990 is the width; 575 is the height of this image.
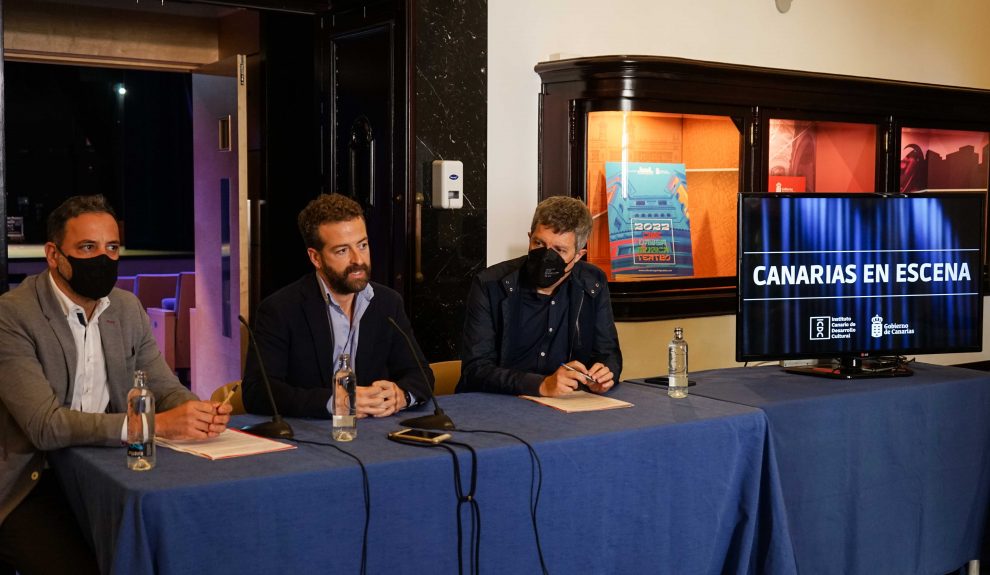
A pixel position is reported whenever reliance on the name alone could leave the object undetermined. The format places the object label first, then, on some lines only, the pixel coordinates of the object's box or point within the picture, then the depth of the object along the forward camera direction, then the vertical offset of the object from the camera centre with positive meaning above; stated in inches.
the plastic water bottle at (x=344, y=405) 116.6 -18.8
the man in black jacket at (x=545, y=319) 146.9 -13.0
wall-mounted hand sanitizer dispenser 207.6 +9.3
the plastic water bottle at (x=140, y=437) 102.6 -19.4
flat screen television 160.2 -7.3
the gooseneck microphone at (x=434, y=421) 121.9 -21.4
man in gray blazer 112.1 -16.2
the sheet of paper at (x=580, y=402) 135.7 -22.0
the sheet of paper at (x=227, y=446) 108.4 -21.8
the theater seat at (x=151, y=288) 356.2 -17.8
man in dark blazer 137.9 -10.7
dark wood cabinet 226.1 +20.6
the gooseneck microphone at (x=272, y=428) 116.8 -21.2
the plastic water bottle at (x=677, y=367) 146.6 -18.7
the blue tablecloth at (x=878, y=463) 142.6 -32.5
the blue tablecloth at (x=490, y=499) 96.5 -26.9
